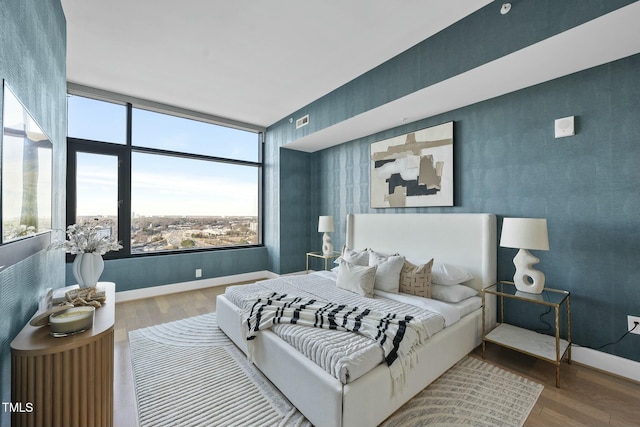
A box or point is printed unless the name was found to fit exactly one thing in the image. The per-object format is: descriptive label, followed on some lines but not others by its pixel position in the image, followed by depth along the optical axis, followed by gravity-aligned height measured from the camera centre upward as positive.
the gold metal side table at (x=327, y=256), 4.47 -0.70
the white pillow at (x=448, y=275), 2.67 -0.61
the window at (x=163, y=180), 3.63 +0.54
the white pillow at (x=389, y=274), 2.69 -0.60
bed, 1.50 -0.95
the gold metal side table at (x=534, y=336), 2.05 -1.06
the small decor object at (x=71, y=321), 1.22 -0.50
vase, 1.87 -0.38
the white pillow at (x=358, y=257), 3.27 -0.53
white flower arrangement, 1.82 -0.19
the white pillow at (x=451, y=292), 2.52 -0.75
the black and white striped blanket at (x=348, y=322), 1.72 -0.78
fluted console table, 1.09 -0.70
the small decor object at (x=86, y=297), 1.66 -0.53
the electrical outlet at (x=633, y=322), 2.02 -0.81
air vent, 4.13 +1.46
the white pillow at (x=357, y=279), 2.64 -0.65
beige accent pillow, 2.61 -0.65
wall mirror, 1.12 +0.21
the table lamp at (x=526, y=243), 2.18 -0.24
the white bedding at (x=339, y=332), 1.56 -0.81
